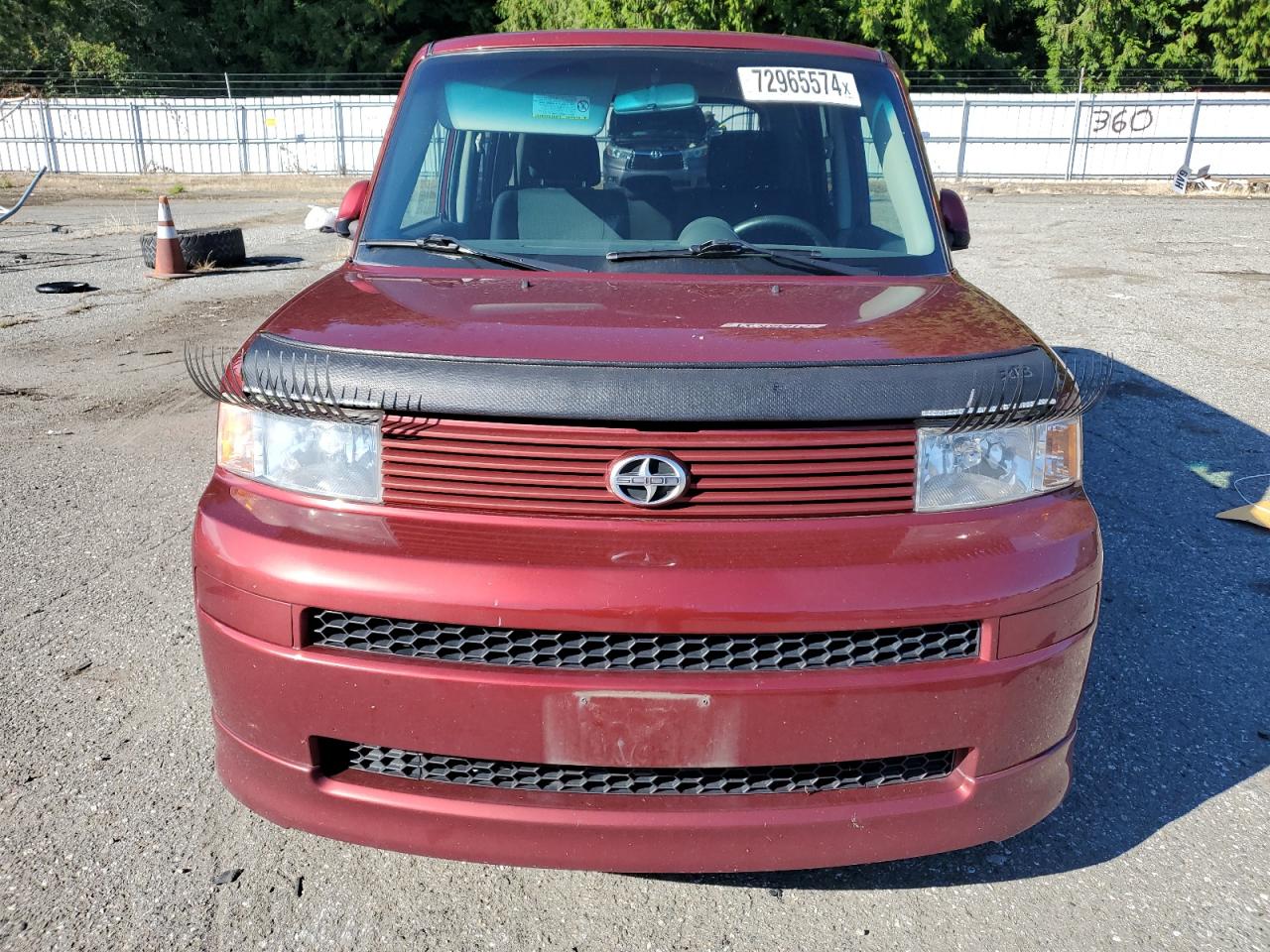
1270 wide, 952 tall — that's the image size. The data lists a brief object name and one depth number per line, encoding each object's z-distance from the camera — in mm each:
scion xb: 1942
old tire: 11531
